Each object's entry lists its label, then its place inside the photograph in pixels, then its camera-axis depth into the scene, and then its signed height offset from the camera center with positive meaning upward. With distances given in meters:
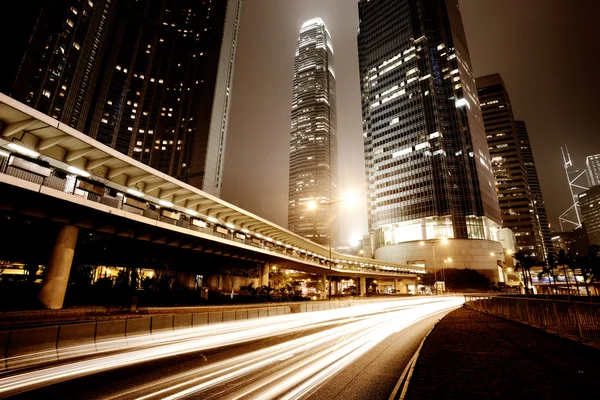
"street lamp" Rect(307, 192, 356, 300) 21.86 +6.20
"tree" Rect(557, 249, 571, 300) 60.03 +5.84
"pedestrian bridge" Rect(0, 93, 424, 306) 16.33 +7.01
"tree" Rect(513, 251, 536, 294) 65.94 +5.60
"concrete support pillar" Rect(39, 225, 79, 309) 18.00 +0.29
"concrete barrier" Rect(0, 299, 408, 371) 7.38 -1.92
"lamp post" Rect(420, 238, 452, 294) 97.69 +14.38
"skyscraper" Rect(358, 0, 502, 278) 102.94 +60.49
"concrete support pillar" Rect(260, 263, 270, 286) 47.28 +0.83
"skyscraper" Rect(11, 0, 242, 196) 92.19 +79.43
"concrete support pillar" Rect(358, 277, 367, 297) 78.12 -1.10
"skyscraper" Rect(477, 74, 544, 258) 157.25 +68.26
